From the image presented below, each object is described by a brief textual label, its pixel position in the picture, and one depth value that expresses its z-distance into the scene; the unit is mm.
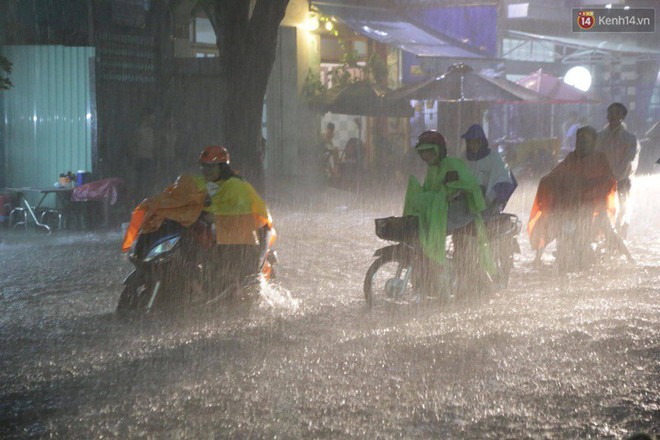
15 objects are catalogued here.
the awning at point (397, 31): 24328
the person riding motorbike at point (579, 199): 10906
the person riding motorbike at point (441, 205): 8367
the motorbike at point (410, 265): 8367
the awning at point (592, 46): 31944
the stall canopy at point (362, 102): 21344
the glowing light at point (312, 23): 22578
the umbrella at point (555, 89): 24812
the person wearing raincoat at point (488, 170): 9102
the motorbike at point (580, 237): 10828
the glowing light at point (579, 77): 34281
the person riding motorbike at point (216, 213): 8078
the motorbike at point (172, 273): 7922
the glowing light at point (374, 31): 24450
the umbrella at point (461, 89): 21219
